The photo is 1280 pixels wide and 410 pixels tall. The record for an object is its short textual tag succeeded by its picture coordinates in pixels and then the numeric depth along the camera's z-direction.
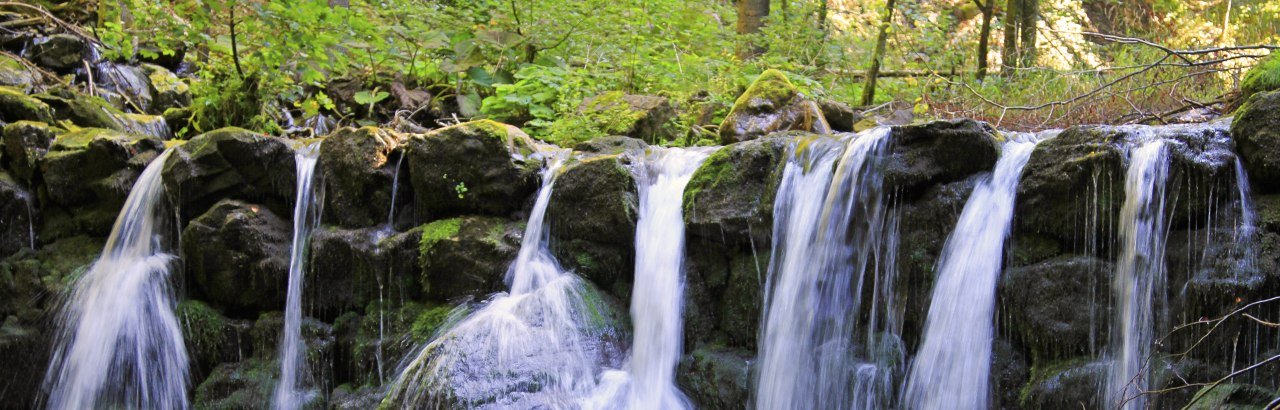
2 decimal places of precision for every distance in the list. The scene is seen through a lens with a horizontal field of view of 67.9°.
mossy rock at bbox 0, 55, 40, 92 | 8.12
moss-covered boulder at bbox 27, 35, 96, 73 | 8.92
